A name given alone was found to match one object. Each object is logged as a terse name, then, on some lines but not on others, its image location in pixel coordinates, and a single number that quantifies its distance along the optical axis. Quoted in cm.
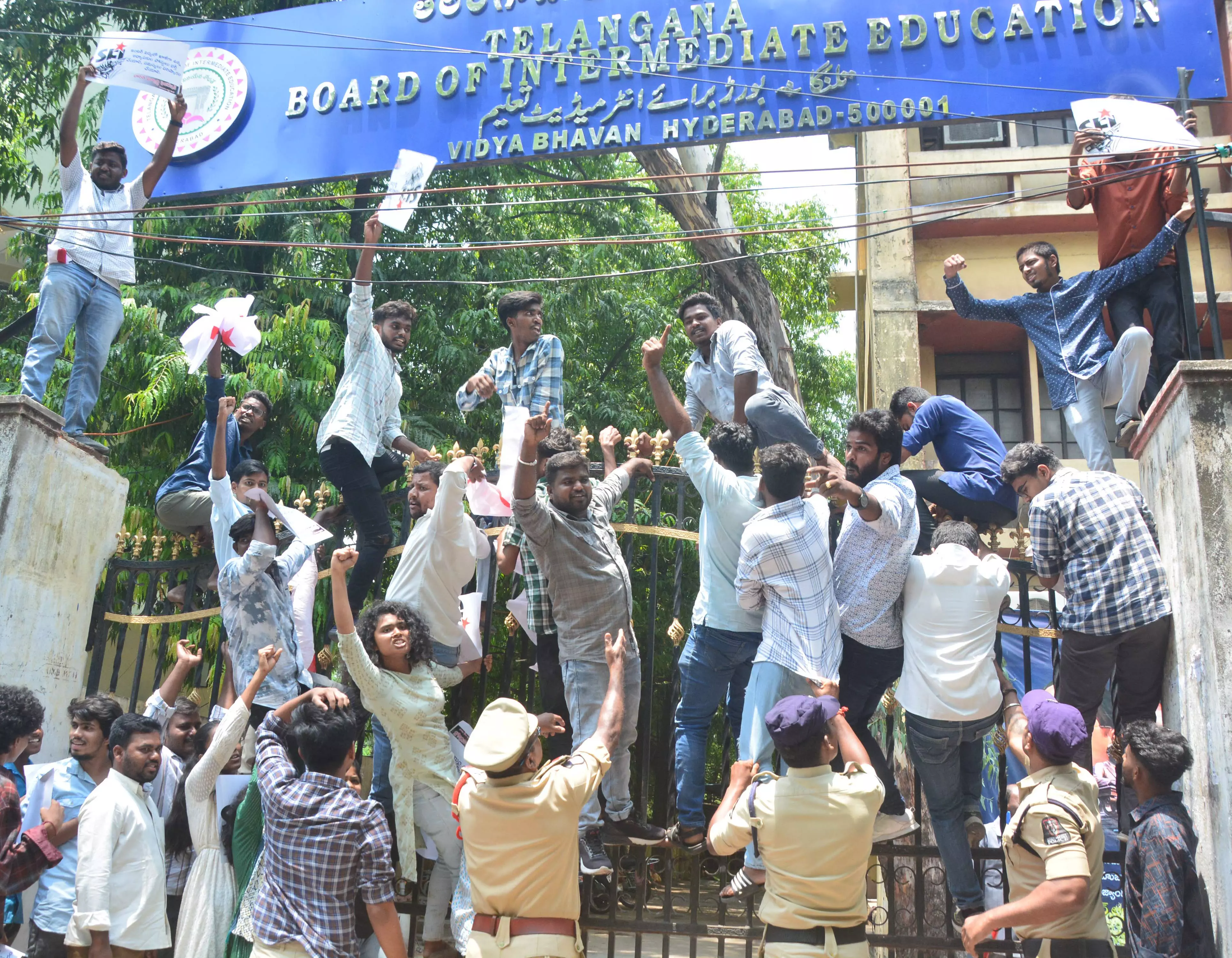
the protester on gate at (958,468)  581
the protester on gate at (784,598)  482
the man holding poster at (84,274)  644
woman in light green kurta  497
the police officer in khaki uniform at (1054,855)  395
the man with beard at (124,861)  457
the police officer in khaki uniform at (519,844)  401
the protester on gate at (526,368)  634
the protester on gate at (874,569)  508
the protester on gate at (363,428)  620
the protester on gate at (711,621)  519
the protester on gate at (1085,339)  595
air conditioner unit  1191
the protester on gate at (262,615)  553
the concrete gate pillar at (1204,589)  454
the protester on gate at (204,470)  656
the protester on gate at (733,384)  578
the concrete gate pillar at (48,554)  594
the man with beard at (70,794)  471
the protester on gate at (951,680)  484
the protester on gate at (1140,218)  611
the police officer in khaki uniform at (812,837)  398
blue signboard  694
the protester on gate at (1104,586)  501
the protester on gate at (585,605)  518
